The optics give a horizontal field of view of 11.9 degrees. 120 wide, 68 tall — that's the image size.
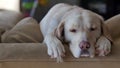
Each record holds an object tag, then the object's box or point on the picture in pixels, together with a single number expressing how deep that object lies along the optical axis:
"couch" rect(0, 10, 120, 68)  1.68
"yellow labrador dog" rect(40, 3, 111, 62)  1.71
